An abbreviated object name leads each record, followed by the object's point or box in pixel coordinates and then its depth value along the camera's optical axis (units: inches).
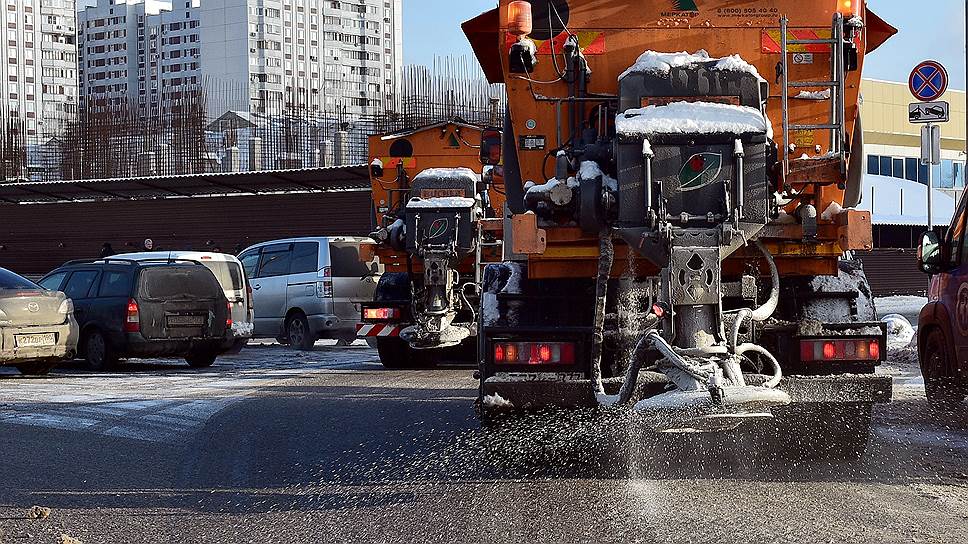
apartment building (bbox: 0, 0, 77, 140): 5885.8
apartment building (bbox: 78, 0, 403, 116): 5625.0
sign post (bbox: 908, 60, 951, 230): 666.8
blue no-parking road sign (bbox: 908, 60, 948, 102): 692.1
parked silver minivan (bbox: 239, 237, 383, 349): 784.3
